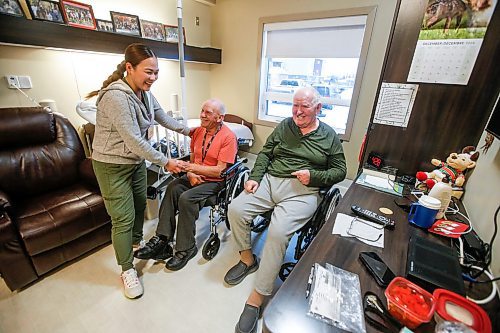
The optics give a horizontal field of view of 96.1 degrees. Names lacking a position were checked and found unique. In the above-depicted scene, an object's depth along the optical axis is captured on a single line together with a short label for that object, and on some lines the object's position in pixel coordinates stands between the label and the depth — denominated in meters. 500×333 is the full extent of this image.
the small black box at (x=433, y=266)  0.69
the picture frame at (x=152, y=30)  2.72
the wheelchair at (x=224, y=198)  1.72
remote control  1.03
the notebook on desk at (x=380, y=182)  1.39
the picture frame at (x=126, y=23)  2.47
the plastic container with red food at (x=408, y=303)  0.58
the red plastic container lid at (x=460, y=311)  0.56
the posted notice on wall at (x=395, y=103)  1.50
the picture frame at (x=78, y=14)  2.11
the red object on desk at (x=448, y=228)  0.98
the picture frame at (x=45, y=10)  1.95
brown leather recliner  1.40
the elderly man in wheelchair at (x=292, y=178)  1.50
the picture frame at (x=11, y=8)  1.81
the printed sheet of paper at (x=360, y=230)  0.93
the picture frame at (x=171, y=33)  2.95
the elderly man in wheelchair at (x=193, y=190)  1.65
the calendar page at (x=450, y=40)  1.24
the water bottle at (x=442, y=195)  1.07
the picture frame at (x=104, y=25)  2.35
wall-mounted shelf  1.84
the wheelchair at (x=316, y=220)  1.45
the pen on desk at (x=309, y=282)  0.69
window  2.54
